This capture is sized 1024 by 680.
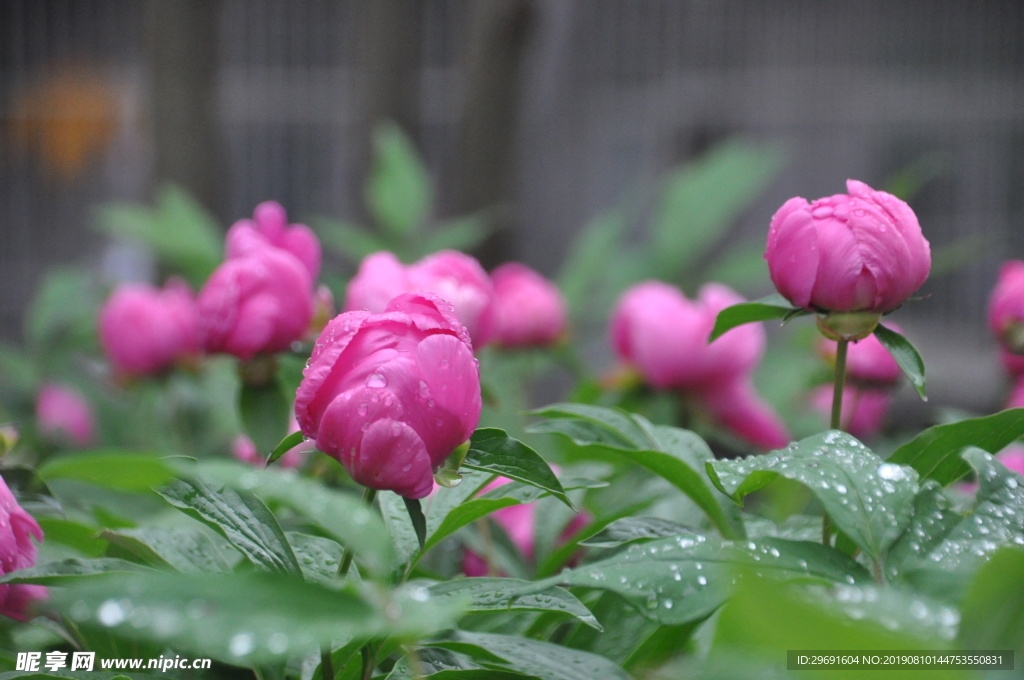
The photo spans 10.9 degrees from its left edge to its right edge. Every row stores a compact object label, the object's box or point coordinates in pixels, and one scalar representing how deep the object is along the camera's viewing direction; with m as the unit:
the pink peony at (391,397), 1.91
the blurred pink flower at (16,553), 1.95
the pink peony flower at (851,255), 1.98
